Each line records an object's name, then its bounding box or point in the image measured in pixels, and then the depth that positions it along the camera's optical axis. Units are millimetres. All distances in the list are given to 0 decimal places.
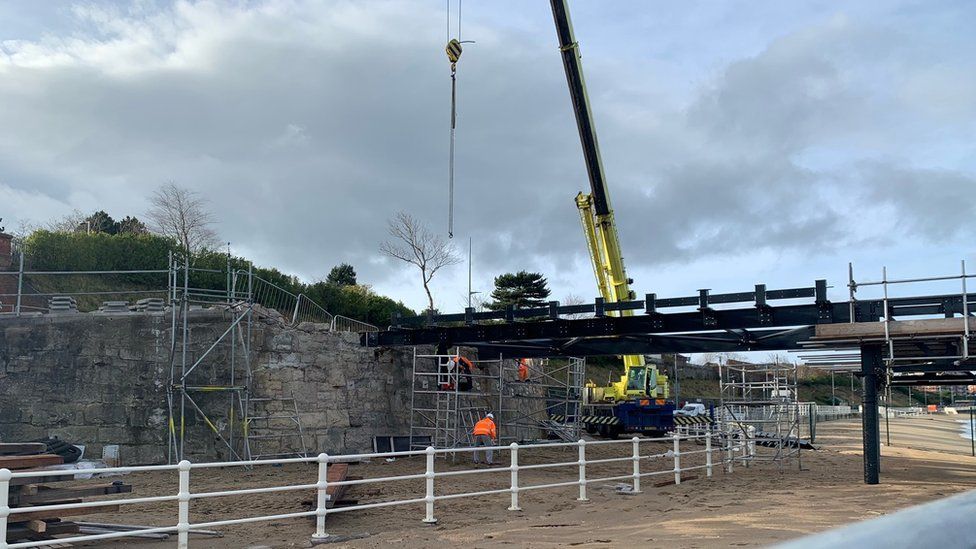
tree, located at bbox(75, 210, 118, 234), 45281
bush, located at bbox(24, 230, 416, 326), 31295
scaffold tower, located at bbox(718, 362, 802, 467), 20666
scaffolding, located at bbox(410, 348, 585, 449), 23141
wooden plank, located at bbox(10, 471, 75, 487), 9961
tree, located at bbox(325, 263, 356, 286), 50156
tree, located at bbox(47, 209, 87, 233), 45369
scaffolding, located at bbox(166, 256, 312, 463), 19672
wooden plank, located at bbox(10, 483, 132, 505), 10141
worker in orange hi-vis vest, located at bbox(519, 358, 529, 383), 27297
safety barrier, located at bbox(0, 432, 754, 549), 8500
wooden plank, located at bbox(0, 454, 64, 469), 10172
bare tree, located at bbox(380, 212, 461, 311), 46250
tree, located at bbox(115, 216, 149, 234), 46531
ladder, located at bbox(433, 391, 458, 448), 22680
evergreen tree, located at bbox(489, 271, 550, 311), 54750
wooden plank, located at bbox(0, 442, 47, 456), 11273
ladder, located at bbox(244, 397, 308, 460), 20250
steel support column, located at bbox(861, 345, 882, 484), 17422
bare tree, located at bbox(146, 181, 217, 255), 44688
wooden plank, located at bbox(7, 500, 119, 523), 9877
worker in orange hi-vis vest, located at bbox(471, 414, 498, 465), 19969
